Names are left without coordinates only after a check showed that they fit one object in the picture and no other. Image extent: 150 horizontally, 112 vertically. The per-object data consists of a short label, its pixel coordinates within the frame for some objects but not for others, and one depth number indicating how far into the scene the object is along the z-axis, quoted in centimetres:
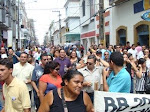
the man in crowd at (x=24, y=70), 613
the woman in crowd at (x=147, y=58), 782
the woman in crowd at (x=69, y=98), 301
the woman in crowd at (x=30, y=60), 850
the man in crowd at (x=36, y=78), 553
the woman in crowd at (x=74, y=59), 837
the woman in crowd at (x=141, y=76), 671
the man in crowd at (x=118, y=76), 389
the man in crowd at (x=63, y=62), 724
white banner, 305
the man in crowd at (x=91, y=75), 534
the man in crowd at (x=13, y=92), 356
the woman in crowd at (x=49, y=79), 478
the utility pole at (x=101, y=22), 1664
